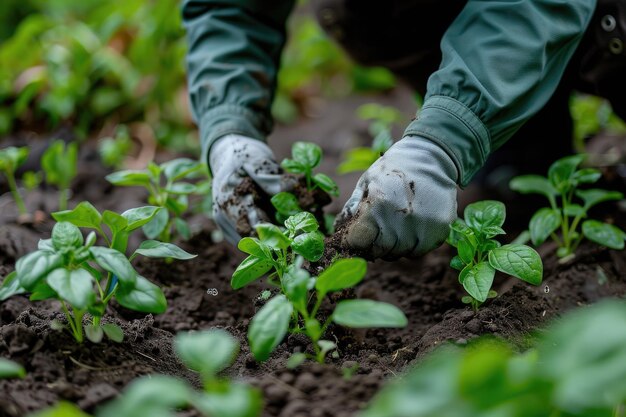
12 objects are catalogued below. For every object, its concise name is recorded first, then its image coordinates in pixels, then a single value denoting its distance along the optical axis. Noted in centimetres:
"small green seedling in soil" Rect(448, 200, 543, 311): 124
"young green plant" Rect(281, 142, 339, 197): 148
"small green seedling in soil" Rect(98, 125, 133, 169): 253
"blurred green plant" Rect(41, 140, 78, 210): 210
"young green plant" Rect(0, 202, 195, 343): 105
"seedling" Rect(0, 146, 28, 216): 191
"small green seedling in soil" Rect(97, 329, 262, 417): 72
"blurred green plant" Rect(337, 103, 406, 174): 155
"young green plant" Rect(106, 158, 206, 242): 160
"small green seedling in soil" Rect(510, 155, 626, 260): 157
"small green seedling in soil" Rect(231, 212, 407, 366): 98
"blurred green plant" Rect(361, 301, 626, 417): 67
